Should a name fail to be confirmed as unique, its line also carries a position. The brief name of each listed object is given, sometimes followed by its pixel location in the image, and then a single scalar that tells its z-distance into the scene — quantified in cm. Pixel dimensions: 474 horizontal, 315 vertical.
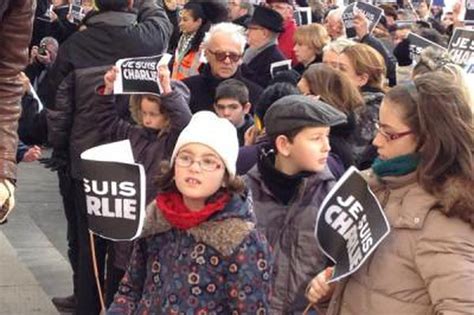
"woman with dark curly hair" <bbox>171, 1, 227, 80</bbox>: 727
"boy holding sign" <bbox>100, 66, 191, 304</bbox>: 479
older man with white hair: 587
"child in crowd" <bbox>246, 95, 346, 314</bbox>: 356
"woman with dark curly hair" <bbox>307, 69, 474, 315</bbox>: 268
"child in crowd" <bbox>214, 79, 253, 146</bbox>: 532
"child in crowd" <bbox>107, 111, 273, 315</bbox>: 309
